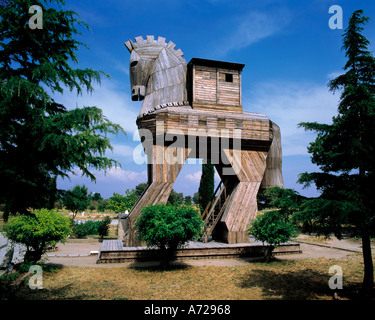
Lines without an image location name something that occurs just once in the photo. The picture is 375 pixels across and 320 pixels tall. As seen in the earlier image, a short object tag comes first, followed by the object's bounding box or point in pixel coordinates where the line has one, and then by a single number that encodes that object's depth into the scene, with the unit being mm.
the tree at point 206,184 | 28891
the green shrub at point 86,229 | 21266
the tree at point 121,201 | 29680
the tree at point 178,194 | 65406
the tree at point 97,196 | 58891
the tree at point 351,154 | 6504
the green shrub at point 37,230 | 9789
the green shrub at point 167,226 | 10500
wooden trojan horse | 14242
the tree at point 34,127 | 5168
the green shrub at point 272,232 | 12401
